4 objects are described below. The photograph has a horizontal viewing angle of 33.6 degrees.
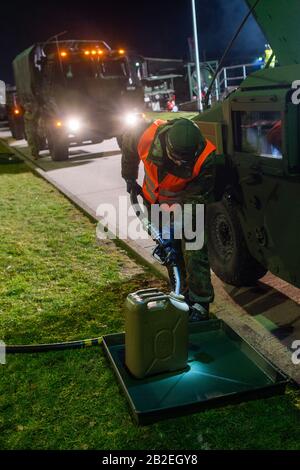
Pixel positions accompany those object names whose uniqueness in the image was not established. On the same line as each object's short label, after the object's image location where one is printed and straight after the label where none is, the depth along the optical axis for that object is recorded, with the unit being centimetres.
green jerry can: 288
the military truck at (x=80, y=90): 1240
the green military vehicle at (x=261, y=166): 331
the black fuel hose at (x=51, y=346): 363
